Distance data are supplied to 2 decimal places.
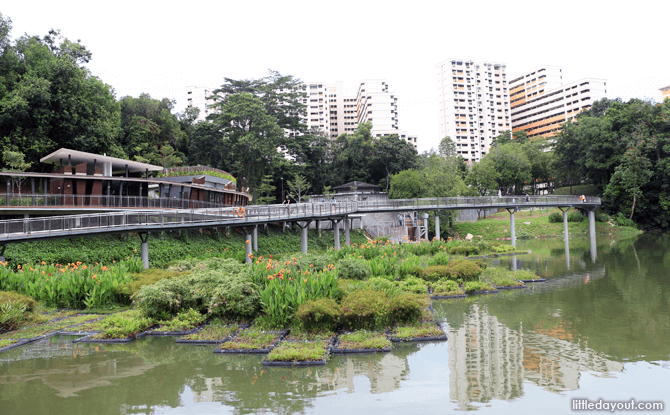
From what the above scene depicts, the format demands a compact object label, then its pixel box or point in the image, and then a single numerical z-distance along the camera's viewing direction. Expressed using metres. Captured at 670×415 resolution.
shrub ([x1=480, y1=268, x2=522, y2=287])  19.12
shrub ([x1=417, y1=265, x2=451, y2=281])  19.44
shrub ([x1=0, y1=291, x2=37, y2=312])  13.25
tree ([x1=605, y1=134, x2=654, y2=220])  52.31
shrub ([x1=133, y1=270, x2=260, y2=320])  12.78
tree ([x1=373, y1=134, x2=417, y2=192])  70.94
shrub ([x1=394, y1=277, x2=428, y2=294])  17.23
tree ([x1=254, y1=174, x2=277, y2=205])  56.97
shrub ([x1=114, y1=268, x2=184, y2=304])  15.52
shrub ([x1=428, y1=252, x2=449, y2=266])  21.88
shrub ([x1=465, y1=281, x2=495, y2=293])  17.89
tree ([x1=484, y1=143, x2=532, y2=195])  68.56
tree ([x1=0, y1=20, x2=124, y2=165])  36.38
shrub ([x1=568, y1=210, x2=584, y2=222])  56.16
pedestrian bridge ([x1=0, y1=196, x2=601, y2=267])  20.38
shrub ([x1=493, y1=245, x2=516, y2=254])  35.34
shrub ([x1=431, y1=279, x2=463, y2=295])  17.28
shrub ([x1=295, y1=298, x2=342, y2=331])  11.39
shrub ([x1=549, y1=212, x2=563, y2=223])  55.41
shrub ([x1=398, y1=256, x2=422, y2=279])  20.20
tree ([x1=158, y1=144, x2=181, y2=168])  53.22
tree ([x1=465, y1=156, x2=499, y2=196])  67.00
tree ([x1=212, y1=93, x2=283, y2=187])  53.91
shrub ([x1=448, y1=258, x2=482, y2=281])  19.20
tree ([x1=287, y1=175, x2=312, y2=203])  59.92
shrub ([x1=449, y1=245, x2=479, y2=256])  32.34
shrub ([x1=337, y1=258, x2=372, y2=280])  18.33
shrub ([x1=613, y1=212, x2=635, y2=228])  54.47
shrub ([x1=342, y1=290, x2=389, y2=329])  11.69
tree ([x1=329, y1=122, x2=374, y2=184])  72.12
